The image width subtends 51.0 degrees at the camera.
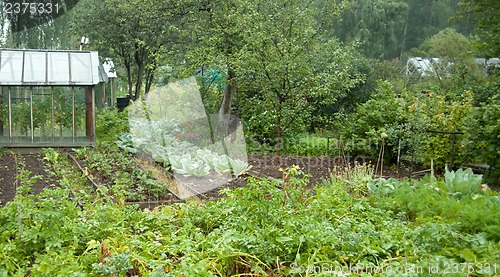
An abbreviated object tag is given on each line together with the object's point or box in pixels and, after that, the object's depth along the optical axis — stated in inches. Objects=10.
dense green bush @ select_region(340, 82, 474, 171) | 399.2
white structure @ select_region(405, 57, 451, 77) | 922.1
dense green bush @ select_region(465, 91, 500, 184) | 351.6
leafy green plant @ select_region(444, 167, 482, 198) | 249.6
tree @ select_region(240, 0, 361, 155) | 408.5
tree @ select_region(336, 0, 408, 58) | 1254.9
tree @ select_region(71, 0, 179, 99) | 687.7
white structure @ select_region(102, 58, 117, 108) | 868.8
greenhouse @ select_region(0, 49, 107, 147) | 501.0
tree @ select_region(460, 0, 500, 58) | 554.3
